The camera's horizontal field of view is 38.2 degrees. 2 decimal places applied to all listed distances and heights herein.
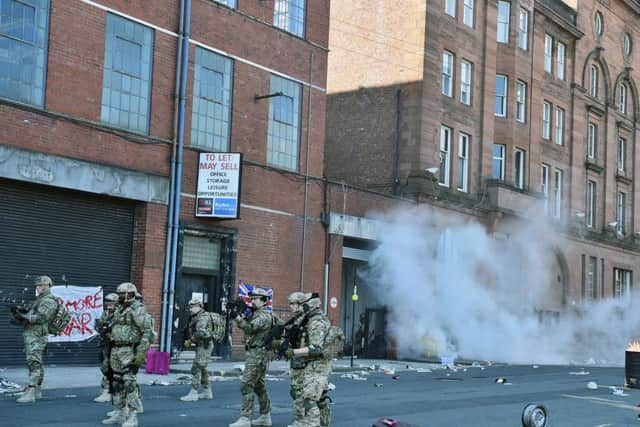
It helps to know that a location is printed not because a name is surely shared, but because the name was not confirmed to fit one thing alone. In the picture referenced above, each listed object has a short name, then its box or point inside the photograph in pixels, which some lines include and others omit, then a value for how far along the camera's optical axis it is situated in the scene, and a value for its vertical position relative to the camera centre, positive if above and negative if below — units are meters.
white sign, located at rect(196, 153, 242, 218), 23.41 +2.80
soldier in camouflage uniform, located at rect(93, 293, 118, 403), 12.73 -0.67
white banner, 20.91 -0.42
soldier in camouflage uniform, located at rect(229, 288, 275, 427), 12.05 -0.75
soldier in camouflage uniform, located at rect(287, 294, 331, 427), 10.86 -0.75
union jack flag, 24.91 +0.21
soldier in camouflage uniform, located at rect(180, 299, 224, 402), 14.89 -0.78
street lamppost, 29.85 -0.41
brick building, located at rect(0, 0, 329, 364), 19.98 +3.67
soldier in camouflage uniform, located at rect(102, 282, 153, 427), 11.70 -0.73
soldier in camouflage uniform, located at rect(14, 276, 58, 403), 14.04 -0.64
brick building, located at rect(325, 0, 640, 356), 33.56 +7.81
